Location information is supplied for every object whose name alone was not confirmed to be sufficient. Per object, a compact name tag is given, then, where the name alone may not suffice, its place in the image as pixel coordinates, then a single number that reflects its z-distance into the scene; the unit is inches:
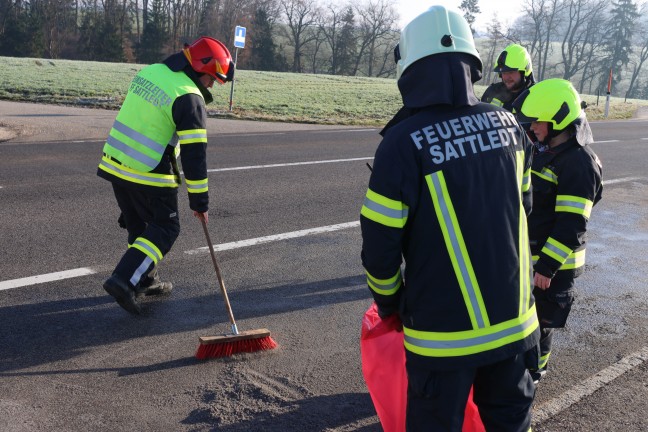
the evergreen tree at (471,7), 3144.7
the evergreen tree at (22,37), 2076.8
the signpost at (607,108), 1091.5
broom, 169.0
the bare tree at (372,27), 2979.8
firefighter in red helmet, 182.2
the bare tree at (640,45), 2947.8
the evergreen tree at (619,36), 3085.6
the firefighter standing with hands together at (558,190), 141.5
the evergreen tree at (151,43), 2288.4
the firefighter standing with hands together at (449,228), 92.0
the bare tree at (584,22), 3063.5
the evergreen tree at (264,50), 2491.4
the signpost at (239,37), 767.7
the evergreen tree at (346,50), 2842.0
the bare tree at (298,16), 2989.7
